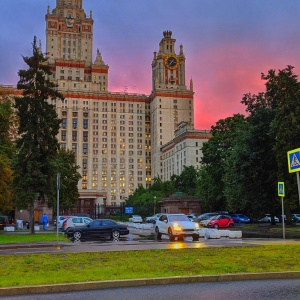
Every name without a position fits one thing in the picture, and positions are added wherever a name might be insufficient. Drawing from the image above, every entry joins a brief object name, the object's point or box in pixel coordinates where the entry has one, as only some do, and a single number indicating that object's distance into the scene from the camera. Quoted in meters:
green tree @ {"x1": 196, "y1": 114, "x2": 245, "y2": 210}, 48.22
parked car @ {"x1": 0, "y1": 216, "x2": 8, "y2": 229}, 37.48
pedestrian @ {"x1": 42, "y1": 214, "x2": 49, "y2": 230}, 35.82
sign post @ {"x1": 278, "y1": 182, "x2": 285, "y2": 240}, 21.07
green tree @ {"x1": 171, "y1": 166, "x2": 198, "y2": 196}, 82.13
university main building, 141.31
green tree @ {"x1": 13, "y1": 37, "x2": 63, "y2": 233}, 27.73
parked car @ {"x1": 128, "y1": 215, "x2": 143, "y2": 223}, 48.48
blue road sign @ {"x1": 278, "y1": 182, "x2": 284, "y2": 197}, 21.07
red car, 36.04
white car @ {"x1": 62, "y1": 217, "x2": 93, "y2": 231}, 27.98
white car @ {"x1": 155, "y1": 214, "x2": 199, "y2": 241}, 21.72
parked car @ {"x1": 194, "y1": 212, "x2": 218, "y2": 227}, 36.69
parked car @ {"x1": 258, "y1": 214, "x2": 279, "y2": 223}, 51.69
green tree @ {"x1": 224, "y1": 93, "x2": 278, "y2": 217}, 36.69
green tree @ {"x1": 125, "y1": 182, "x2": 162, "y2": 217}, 61.08
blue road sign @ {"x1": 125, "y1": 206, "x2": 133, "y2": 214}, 50.13
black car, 23.03
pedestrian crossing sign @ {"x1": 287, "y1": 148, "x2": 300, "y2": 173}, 12.05
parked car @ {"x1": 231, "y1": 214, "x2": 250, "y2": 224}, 48.73
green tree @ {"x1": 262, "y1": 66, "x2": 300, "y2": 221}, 33.28
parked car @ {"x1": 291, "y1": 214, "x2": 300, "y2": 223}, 50.65
